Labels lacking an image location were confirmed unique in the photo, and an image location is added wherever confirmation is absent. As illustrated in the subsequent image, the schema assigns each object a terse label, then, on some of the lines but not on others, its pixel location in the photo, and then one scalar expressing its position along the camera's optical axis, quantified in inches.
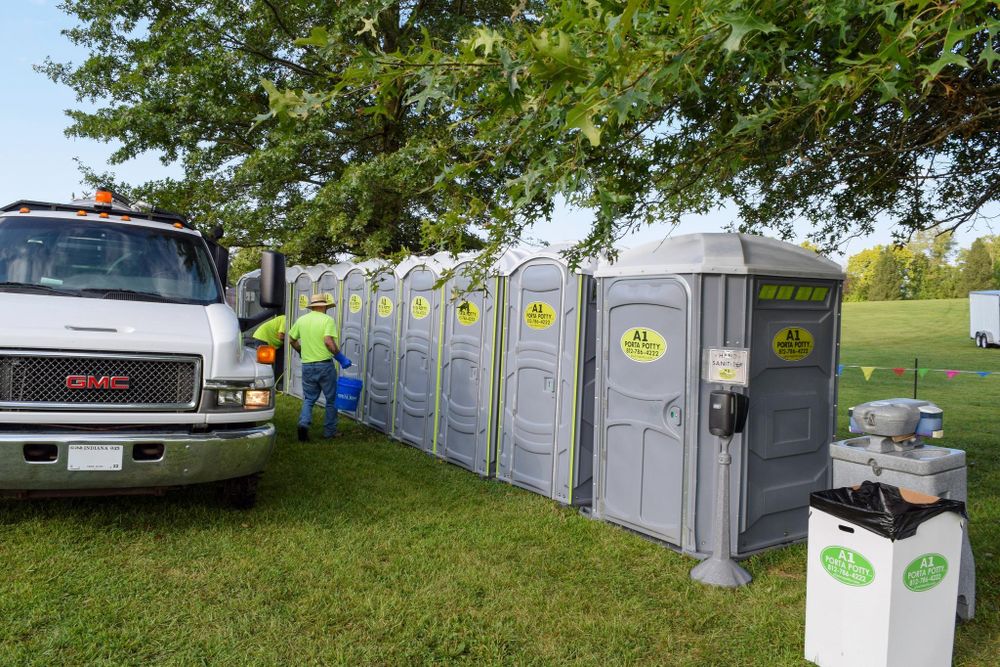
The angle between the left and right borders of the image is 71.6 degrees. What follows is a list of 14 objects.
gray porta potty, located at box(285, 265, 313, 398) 482.9
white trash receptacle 120.6
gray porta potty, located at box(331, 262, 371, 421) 387.5
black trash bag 119.6
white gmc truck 166.6
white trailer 1200.8
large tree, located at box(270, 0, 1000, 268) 100.6
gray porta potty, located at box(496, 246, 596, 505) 232.4
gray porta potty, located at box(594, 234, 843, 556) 186.9
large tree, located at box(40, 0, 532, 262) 508.4
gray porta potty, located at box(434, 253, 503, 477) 271.7
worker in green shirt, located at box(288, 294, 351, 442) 329.1
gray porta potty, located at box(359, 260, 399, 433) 353.1
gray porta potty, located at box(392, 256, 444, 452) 313.7
